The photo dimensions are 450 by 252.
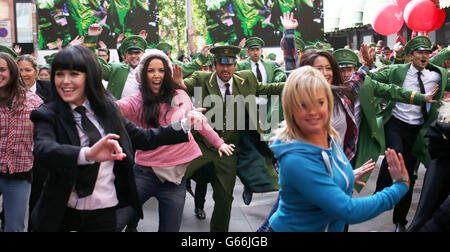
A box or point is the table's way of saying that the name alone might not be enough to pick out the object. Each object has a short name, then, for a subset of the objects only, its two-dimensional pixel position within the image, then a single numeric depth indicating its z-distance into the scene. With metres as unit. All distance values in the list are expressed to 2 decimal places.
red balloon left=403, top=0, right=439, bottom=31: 10.13
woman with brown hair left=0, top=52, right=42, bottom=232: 3.95
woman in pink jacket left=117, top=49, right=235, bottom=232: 3.88
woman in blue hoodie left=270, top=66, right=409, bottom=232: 2.21
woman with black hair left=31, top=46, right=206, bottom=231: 2.50
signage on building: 14.50
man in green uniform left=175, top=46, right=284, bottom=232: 5.06
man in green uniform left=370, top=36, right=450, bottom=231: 5.73
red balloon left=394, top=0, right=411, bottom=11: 10.82
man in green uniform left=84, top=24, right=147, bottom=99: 6.64
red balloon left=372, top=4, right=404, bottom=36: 10.82
